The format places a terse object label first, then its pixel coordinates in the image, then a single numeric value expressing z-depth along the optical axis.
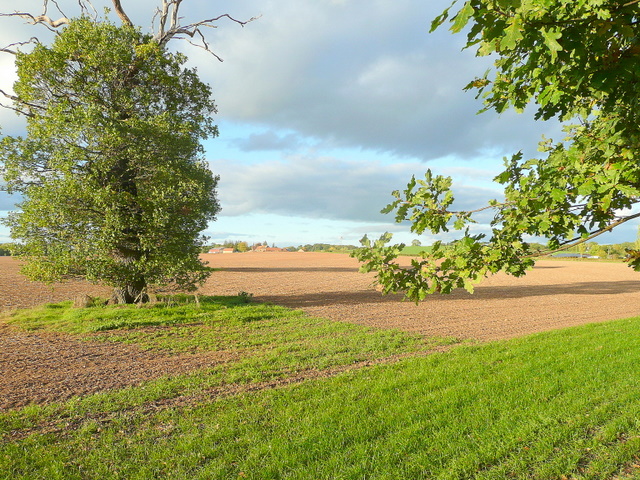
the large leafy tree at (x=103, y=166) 14.91
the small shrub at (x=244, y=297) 21.00
